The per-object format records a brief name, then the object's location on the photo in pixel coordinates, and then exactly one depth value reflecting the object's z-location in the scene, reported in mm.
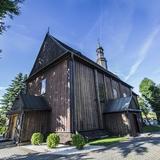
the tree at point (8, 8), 9736
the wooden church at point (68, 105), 11727
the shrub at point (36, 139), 10516
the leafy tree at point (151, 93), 26875
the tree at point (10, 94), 27078
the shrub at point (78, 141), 8461
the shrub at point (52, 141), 9109
